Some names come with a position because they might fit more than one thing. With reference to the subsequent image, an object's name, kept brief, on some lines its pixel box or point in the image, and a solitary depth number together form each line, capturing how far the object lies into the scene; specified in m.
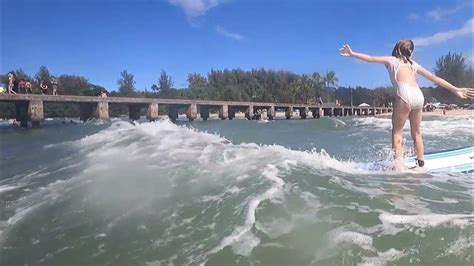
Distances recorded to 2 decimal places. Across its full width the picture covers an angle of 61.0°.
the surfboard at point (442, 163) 5.48
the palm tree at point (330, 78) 136.62
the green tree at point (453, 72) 92.56
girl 5.34
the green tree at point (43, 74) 83.62
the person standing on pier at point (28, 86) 32.63
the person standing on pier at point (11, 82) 28.21
